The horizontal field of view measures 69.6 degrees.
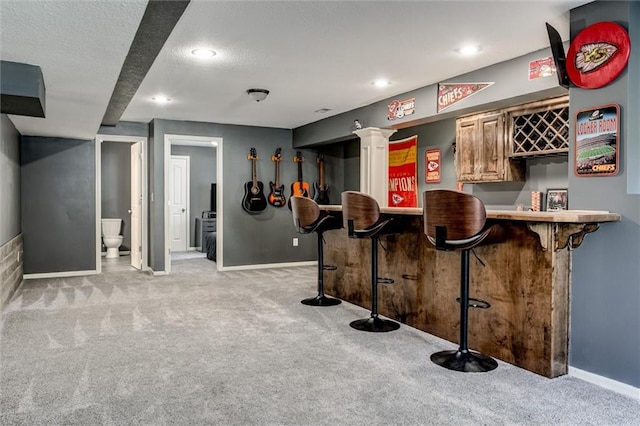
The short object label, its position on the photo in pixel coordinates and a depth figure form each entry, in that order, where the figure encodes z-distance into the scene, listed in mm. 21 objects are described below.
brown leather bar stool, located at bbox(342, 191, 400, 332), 3627
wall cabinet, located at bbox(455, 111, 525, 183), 4707
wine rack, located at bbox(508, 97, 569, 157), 4172
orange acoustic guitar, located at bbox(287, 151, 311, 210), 7438
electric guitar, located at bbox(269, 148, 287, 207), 7293
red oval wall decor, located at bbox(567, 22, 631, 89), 2545
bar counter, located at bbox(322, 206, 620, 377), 2652
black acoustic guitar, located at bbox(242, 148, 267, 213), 7133
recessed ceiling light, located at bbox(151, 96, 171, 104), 5188
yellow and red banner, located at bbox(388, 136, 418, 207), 6305
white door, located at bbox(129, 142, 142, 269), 7031
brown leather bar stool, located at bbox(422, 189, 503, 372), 2680
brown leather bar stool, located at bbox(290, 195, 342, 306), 4344
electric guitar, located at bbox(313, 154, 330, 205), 7602
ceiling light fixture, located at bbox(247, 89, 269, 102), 4805
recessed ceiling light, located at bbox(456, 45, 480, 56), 3481
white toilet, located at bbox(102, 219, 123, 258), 8352
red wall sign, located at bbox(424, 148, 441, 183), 5941
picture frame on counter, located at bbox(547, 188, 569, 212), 4434
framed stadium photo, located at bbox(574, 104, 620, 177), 2572
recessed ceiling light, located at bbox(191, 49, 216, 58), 3545
